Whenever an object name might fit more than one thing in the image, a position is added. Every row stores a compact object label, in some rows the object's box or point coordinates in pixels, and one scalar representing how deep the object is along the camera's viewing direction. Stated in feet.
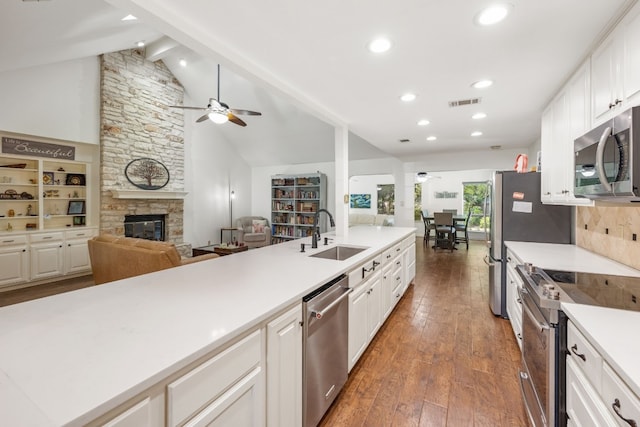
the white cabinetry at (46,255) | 14.96
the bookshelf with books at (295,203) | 26.08
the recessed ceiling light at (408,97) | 8.80
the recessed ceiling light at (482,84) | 7.82
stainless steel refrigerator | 9.63
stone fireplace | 17.51
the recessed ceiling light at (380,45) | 5.77
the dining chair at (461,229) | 26.33
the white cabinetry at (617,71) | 4.56
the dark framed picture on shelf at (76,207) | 16.96
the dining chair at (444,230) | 24.38
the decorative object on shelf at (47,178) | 15.76
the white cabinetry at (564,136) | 6.54
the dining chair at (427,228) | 27.25
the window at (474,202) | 31.63
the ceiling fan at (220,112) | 12.90
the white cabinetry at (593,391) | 2.81
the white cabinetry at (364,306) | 6.75
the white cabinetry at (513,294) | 7.76
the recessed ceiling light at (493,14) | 4.76
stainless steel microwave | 3.92
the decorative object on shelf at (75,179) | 16.75
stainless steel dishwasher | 4.87
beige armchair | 24.58
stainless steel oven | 4.31
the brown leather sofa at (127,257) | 9.57
